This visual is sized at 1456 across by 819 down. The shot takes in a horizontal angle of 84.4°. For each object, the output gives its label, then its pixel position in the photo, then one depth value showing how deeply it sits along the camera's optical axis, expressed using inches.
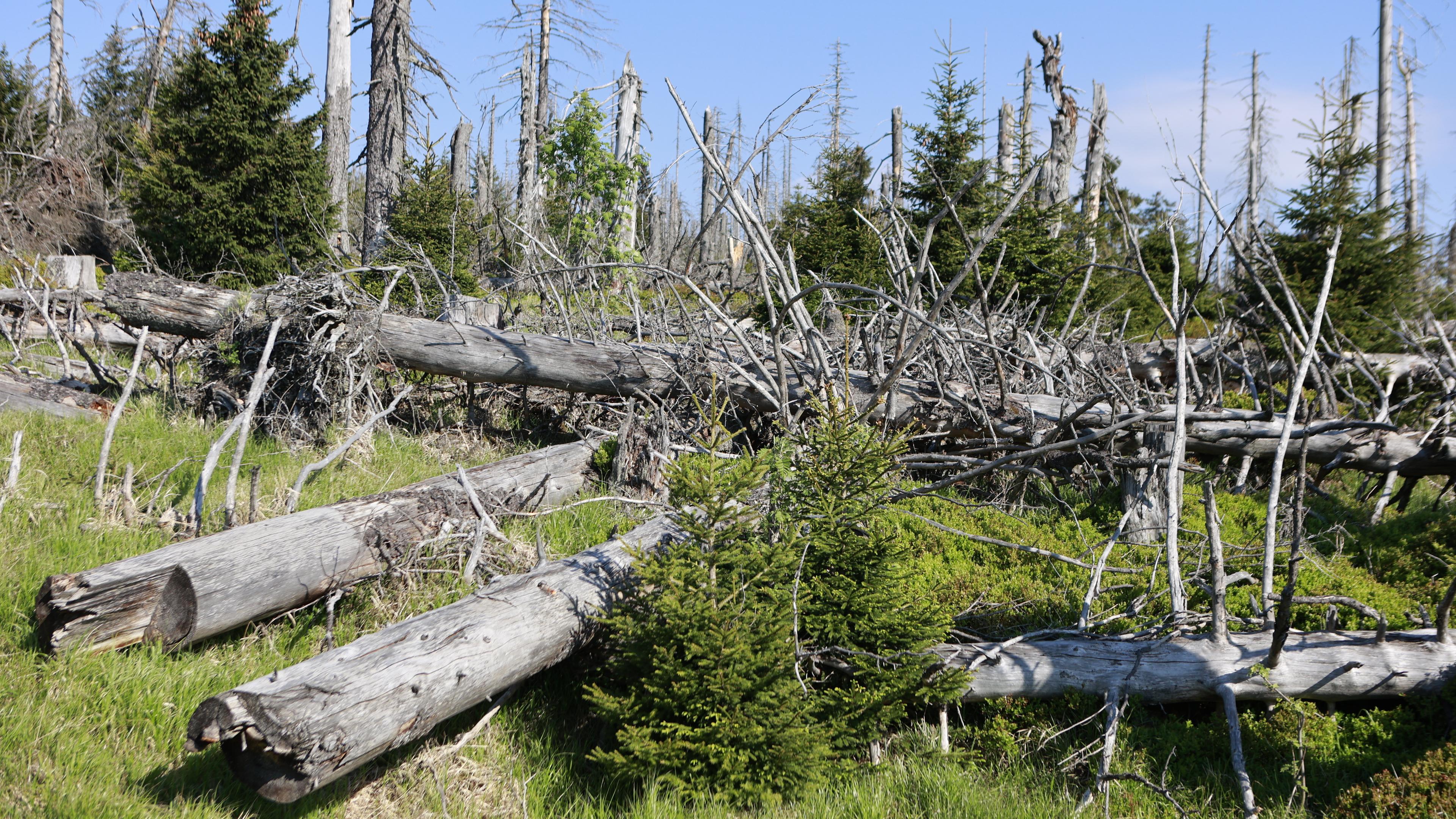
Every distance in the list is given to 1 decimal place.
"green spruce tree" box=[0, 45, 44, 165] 733.9
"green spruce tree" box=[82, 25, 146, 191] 922.7
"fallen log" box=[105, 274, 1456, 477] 228.5
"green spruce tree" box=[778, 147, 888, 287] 505.7
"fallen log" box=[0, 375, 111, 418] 243.6
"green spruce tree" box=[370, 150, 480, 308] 550.6
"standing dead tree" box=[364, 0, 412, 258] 526.0
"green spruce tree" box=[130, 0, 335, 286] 458.0
